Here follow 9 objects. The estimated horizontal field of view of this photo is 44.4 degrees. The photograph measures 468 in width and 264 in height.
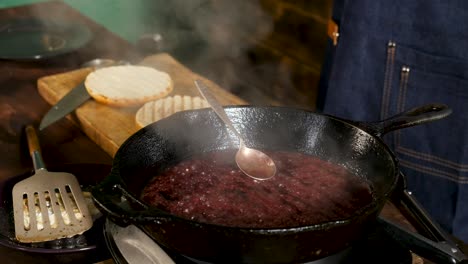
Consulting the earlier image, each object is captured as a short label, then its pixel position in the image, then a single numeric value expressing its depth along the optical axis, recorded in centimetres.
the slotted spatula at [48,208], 136
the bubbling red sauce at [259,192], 118
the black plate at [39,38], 255
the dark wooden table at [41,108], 179
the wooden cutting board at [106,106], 197
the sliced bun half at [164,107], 197
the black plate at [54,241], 133
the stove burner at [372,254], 115
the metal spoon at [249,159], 135
